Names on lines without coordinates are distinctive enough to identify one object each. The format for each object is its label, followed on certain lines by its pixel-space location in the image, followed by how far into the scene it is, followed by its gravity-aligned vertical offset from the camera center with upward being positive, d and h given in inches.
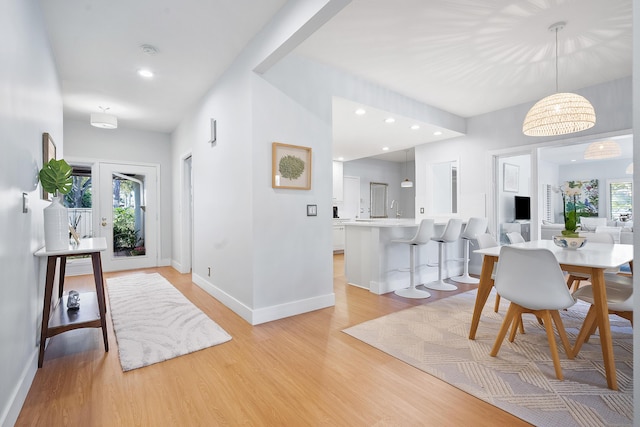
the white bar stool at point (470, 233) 174.9 -13.2
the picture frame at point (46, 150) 98.0 +21.9
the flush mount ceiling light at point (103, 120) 179.0 +56.0
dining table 74.2 -16.1
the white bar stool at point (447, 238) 163.6 -15.0
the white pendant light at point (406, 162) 321.7 +46.9
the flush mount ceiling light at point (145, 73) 139.5 +65.6
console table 84.0 -30.9
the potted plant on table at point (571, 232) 105.4 -8.2
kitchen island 159.8 -26.1
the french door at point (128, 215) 218.8 -0.4
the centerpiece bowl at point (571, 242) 105.1 -11.5
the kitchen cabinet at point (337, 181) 322.3 +32.5
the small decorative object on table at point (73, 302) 100.7 -29.1
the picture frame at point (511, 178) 204.2 +21.7
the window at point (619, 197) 347.3 +13.2
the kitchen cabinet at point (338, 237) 314.5 -26.2
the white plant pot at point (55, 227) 86.4 -3.4
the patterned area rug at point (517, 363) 65.7 -42.9
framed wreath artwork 119.9 +18.6
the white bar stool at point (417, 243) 152.3 -16.5
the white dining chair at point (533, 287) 76.2 -20.5
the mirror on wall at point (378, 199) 370.9 +15.0
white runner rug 92.9 -41.8
